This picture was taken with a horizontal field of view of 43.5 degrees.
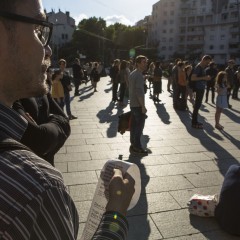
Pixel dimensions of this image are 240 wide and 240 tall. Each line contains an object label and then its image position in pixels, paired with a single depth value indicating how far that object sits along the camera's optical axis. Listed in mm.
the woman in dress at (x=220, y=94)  8383
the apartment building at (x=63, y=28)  79375
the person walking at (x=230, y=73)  13243
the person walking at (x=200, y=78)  8047
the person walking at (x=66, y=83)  9363
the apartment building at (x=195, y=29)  73938
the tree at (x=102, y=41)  65250
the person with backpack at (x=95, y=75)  17594
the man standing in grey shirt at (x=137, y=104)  6035
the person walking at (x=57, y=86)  8656
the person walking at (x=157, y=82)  13531
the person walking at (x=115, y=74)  13242
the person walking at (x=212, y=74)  13061
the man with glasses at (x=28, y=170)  750
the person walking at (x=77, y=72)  14250
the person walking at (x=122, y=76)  12656
